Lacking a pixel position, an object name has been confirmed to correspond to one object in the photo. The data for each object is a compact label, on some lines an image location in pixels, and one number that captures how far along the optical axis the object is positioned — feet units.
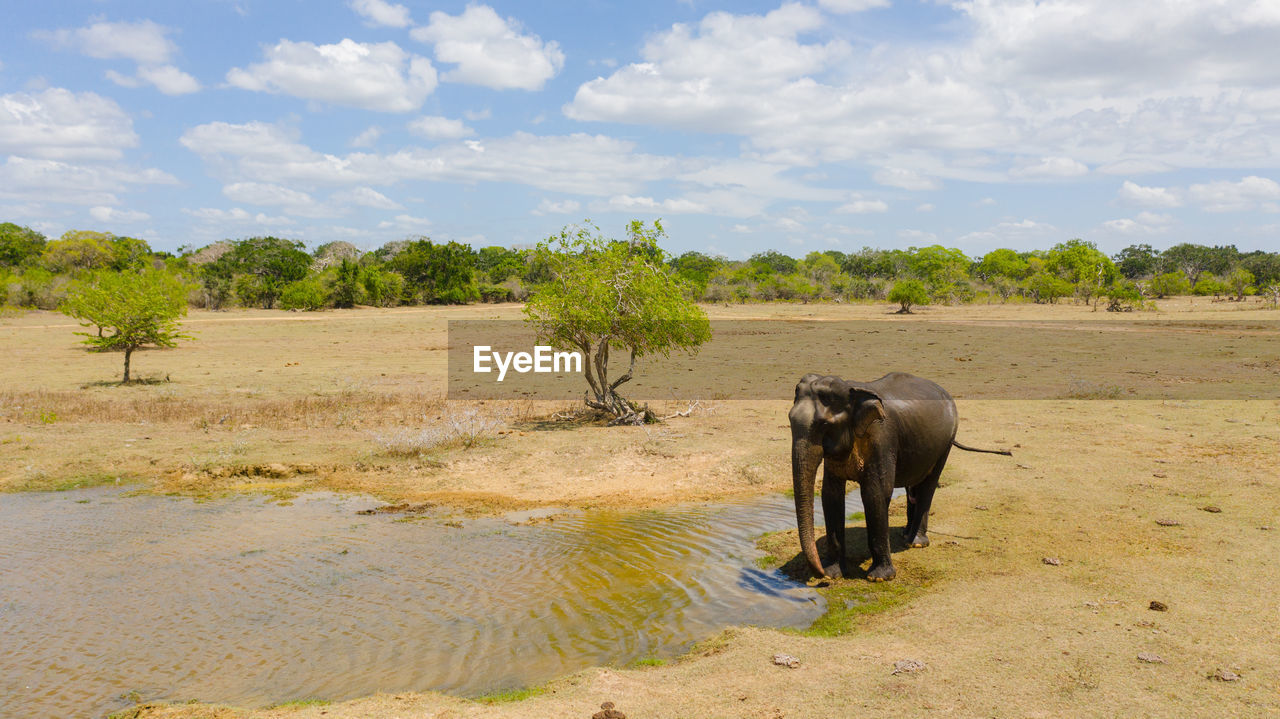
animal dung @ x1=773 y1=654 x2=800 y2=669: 18.57
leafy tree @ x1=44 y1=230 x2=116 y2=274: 230.07
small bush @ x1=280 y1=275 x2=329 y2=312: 188.44
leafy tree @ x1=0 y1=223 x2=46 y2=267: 237.25
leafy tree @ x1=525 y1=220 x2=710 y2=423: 52.54
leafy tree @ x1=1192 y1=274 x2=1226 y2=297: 221.23
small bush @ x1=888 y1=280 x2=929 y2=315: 176.15
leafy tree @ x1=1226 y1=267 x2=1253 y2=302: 185.02
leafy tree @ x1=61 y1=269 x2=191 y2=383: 76.02
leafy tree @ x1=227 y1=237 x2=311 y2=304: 205.46
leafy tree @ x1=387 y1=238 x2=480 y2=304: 227.61
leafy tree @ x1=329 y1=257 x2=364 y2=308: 200.13
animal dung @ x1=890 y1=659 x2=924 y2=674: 17.67
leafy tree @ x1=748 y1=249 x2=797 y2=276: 394.44
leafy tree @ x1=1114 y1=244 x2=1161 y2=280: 297.53
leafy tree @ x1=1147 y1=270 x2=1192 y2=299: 220.64
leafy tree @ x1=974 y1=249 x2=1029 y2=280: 296.30
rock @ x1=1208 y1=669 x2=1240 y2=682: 16.30
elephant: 23.54
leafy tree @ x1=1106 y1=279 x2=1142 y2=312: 156.25
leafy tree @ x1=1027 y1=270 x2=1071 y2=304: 194.29
